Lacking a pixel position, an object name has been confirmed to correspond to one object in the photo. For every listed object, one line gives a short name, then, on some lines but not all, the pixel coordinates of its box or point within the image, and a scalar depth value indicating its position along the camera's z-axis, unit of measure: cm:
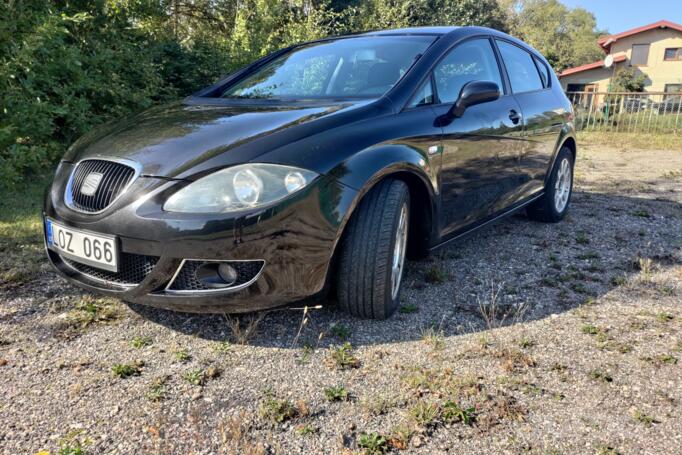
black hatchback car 212
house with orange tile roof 3067
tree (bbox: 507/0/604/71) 5350
